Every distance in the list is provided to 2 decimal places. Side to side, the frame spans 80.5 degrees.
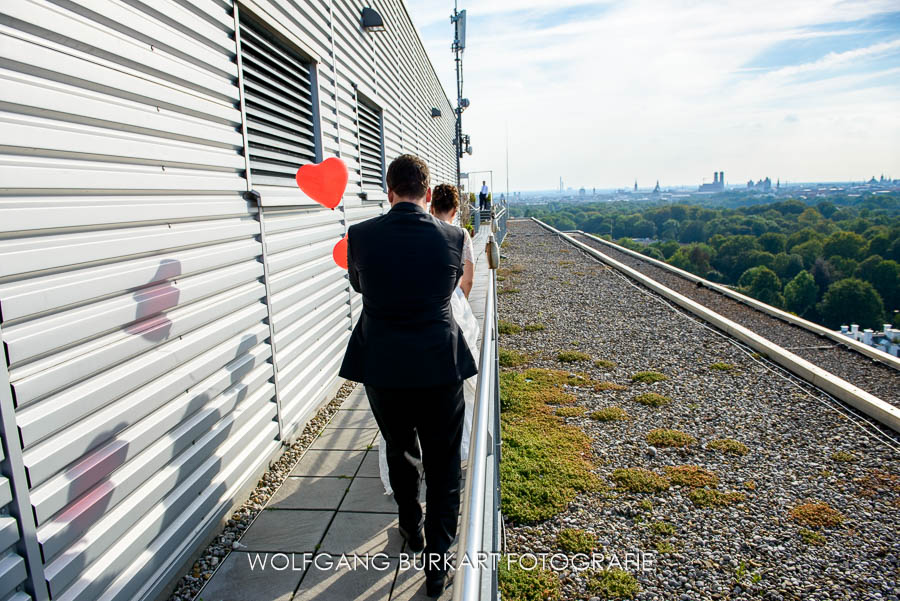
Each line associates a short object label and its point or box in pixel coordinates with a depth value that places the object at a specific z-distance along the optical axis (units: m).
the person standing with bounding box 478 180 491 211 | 22.46
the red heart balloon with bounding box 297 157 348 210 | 3.69
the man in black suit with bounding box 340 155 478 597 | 2.29
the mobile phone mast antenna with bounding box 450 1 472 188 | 21.85
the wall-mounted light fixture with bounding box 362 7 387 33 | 6.87
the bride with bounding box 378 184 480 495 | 3.21
